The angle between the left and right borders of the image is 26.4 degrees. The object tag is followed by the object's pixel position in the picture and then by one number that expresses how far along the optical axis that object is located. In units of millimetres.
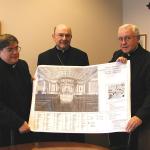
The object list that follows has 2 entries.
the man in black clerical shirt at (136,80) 2379
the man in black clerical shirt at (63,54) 3029
